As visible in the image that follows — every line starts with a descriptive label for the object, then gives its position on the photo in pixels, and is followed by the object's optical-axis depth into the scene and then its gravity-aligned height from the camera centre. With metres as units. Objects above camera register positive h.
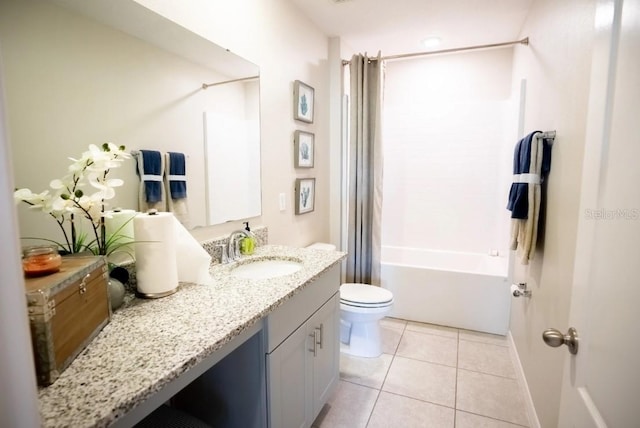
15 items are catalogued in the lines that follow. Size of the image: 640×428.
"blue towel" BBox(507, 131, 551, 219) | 1.61 +0.02
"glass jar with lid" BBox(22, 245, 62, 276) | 0.74 -0.19
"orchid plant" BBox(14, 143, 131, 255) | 0.91 -0.06
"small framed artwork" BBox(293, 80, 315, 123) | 2.23 +0.54
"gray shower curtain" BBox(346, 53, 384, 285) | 2.65 +0.07
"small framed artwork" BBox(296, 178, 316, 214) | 2.34 -0.12
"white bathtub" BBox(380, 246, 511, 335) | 2.63 -0.98
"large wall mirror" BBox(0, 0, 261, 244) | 0.93 +0.30
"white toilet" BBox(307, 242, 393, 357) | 2.21 -0.94
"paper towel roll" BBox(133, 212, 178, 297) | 1.08 -0.25
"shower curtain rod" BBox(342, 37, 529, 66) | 2.34 +0.99
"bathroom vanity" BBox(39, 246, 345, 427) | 0.66 -0.42
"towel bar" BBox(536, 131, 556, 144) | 1.55 +0.20
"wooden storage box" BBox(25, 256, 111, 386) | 0.66 -0.30
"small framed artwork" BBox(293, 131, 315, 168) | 2.28 +0.22
